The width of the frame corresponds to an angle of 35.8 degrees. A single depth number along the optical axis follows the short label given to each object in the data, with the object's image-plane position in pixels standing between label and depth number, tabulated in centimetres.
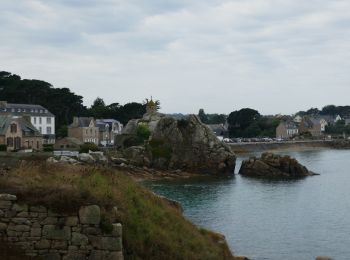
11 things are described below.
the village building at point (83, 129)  11788
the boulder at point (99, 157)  7348
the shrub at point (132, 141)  10444
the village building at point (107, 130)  13050
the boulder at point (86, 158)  7188
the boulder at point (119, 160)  7638
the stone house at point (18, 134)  8562
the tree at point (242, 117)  18922
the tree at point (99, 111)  14500
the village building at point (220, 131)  19259
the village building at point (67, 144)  9634
